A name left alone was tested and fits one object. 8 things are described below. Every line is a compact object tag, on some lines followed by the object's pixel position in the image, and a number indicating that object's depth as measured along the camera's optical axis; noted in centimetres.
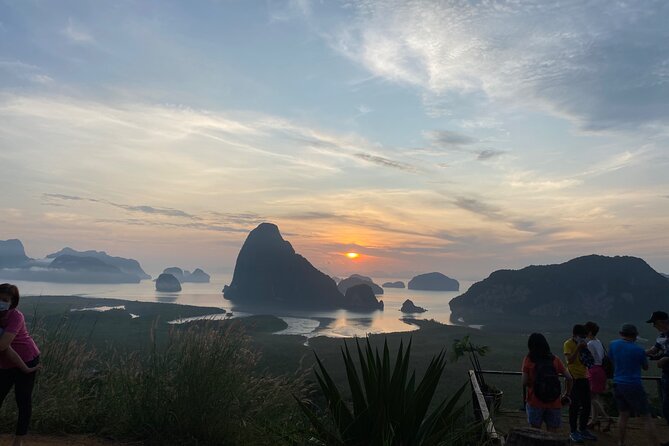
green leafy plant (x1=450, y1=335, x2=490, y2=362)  1087
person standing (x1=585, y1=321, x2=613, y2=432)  727
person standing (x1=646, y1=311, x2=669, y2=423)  629
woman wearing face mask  434
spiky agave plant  406
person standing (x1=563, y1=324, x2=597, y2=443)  700
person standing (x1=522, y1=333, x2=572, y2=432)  556
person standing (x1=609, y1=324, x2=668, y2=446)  627
